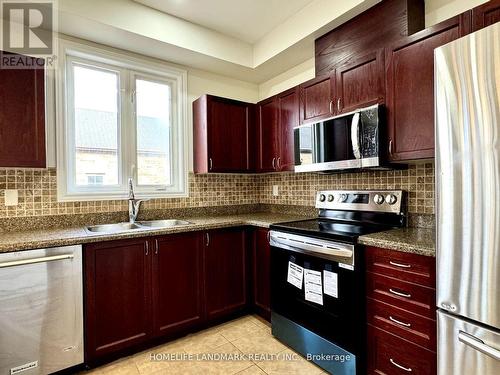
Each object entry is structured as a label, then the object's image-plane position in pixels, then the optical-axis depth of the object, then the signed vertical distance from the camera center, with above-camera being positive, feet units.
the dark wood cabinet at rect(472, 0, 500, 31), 4.57 +2.82
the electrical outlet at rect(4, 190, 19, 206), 6.84 -0.22
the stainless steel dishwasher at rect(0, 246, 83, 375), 5.42 -2.51
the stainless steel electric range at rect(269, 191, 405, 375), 5.56 -2.08
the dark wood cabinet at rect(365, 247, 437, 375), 4.59 -2.28
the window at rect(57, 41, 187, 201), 7.91 +1.90
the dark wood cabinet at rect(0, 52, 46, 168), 6.04 +1.57
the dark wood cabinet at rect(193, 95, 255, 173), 9.09 +1.72
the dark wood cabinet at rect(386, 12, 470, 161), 5.24 +1.93
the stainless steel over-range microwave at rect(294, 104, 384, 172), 6.19 +1.05
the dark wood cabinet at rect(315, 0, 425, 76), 6.25 +3.74
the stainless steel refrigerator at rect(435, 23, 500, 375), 3.57 -0.26
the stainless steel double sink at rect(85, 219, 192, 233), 7.83 -1.14
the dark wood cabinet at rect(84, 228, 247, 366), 6.37 -2.61
